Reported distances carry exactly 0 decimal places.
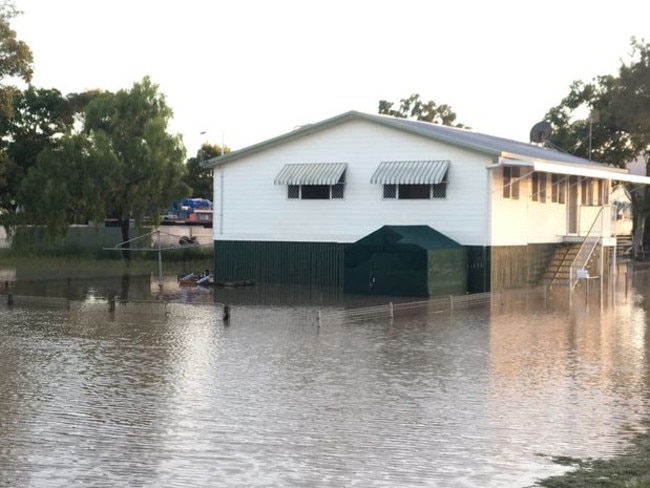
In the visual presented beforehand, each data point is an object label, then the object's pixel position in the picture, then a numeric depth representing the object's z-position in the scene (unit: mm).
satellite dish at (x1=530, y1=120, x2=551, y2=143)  50844
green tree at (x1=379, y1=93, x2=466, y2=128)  74625
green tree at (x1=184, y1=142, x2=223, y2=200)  83375
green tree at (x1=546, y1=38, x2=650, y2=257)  52406
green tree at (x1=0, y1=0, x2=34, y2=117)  38031
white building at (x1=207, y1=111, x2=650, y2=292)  32500
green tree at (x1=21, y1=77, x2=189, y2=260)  44938
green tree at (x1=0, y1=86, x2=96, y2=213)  51500
